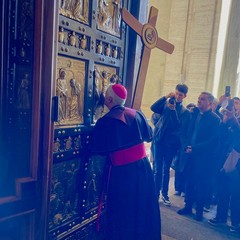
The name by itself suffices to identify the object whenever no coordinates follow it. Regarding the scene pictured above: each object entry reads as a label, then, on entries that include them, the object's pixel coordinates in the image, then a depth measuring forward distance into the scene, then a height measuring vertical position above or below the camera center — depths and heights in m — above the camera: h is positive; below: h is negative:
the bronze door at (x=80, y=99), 2.42 -0.17
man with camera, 4.50 -0.72
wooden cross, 3.16 +0.45
